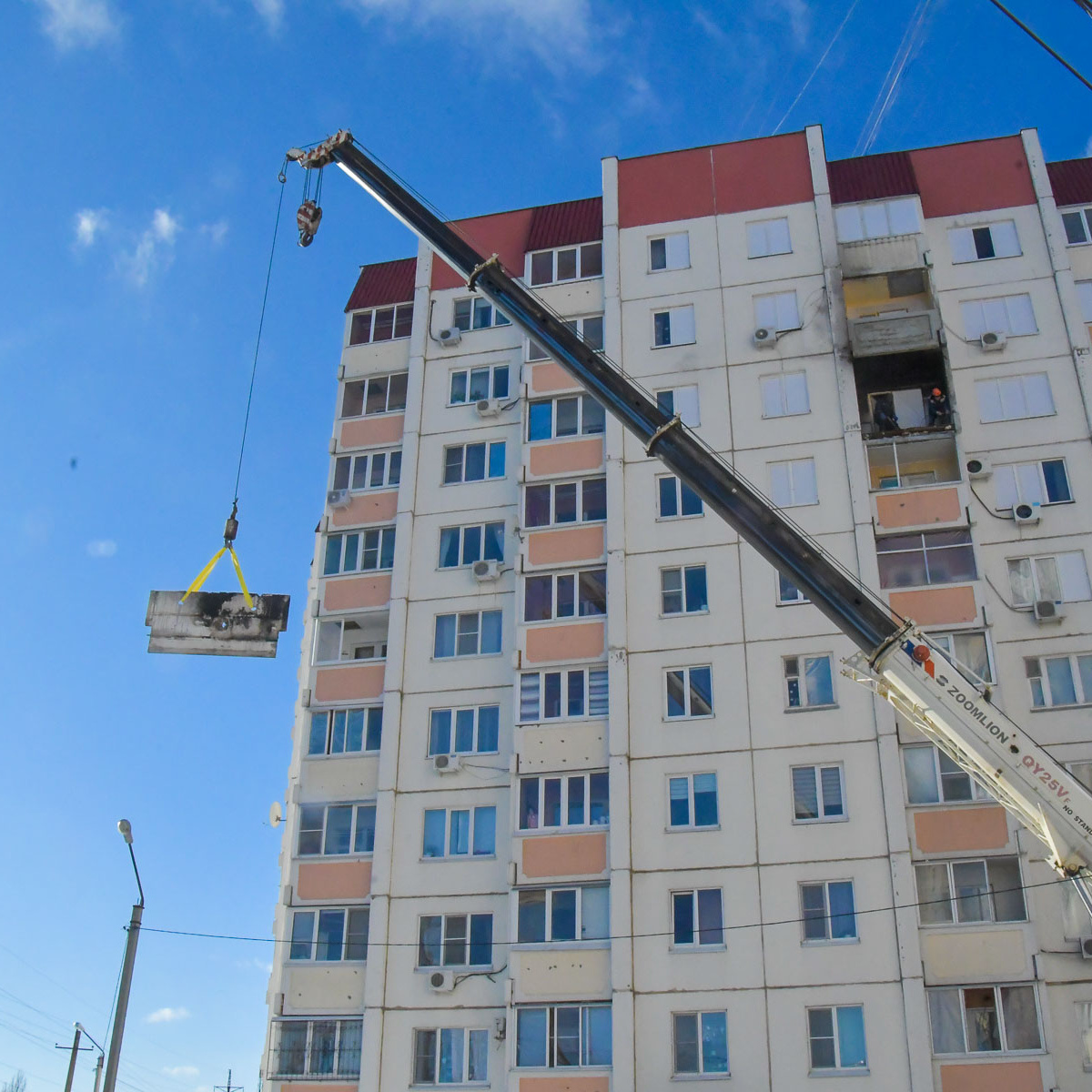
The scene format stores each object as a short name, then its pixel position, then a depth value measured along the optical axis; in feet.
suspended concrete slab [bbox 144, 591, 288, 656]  97.45
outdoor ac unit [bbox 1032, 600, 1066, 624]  105.60
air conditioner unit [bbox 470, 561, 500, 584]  119.96
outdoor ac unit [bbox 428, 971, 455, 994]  104.83
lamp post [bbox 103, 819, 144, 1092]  76.59
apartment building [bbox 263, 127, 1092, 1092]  97.71
